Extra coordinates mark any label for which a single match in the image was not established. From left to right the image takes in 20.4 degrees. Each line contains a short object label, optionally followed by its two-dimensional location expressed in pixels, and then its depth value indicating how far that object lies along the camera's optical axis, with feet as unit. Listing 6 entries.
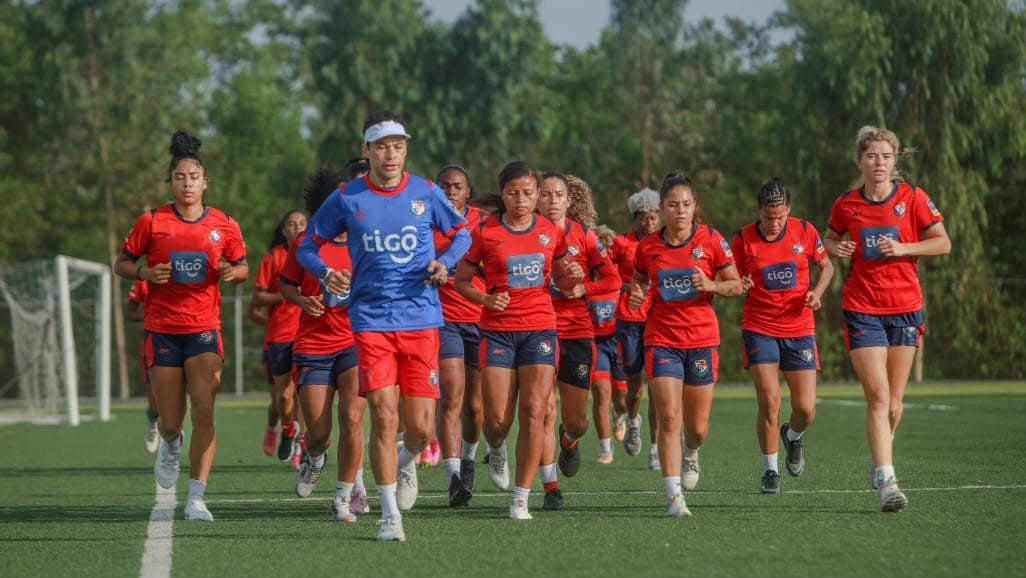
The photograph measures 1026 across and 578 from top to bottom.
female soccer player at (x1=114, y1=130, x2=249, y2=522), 58.74
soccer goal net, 149.65
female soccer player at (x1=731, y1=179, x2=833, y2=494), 64.23
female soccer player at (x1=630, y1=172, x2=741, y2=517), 56.84
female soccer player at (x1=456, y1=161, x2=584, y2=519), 57.46
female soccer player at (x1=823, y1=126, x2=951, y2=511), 58.08
